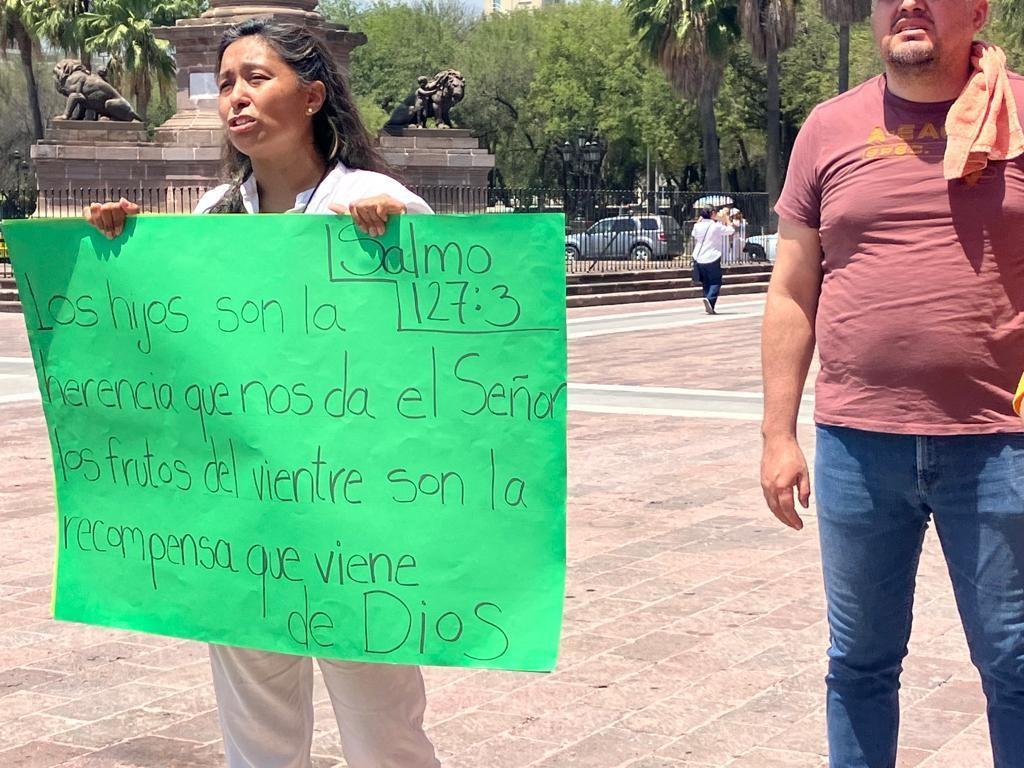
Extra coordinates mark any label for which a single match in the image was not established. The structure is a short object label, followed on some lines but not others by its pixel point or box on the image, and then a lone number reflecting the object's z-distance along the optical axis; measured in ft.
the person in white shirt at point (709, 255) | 72.43
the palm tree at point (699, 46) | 140.97
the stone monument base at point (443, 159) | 107.86
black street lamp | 111.51
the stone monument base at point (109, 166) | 97.60
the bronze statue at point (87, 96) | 104.32
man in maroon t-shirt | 9.70
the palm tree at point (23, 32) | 137.49
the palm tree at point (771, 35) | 132.77
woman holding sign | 10.16
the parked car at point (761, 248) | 120.67
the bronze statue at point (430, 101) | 108.58
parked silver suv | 112.47
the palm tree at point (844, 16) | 121.60
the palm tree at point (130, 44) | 141.08
